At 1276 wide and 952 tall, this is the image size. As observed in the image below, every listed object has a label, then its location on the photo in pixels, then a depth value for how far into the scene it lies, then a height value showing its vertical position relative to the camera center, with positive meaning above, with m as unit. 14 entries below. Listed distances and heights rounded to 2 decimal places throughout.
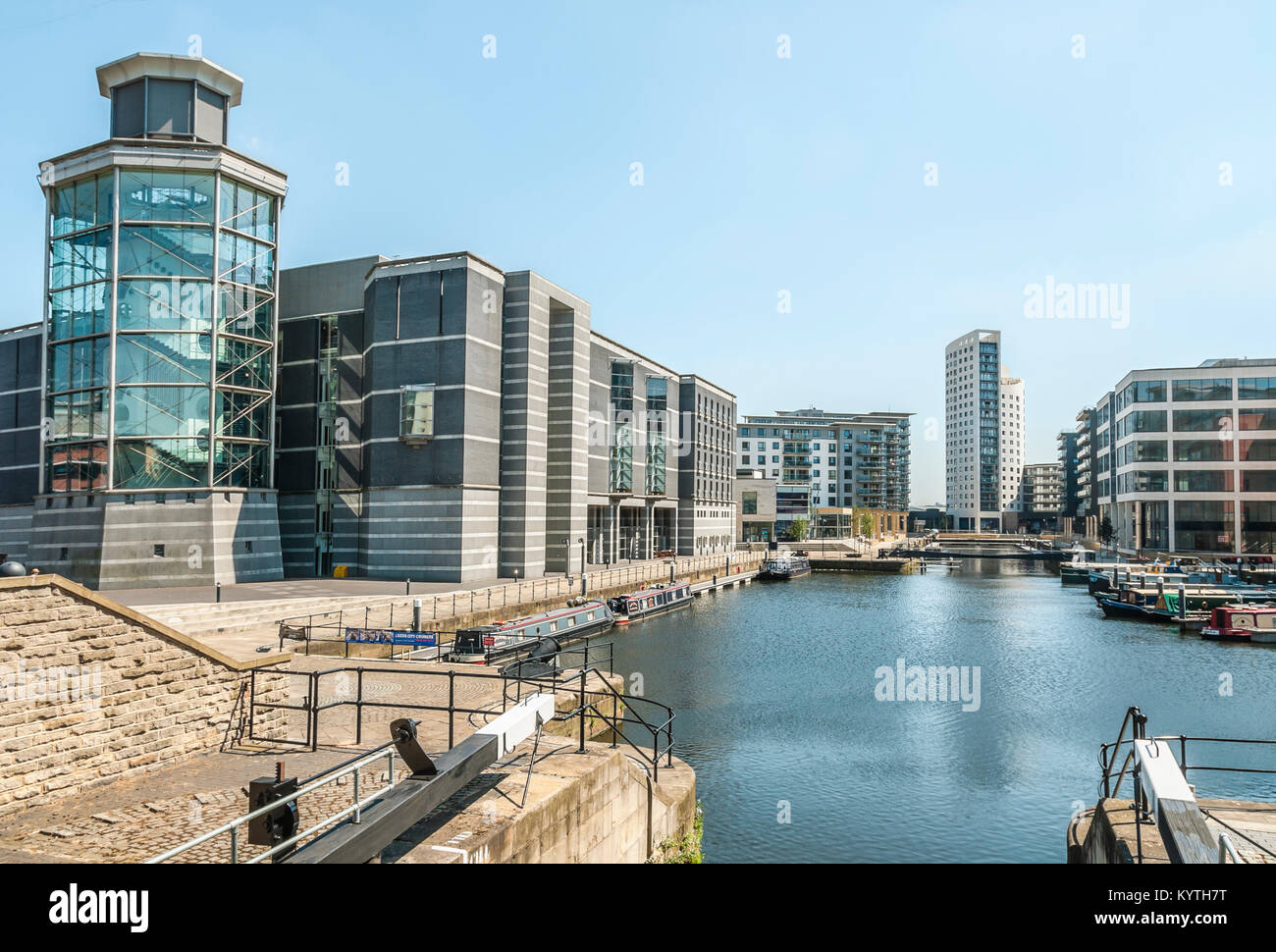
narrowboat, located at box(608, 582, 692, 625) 50.22 -6.59
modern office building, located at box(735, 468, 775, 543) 123.56 +0.12
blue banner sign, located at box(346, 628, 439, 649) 29.95 -5.04
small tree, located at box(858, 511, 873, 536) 144.09 -3.61
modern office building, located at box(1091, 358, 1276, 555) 82.69 +5.14
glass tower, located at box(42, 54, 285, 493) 42.69 +10.67
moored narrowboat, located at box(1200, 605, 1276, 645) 45.62 -6.67
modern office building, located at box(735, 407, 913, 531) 153.12 +8.37
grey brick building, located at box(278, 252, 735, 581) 49.91 +5.25
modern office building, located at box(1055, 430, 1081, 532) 170.88 +5.16
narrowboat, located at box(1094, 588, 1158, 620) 55.78 -6.80
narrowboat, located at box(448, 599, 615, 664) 31.69 -5.80
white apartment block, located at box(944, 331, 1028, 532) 195.38 +16.11
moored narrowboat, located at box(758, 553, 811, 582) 84.81 -6.97
